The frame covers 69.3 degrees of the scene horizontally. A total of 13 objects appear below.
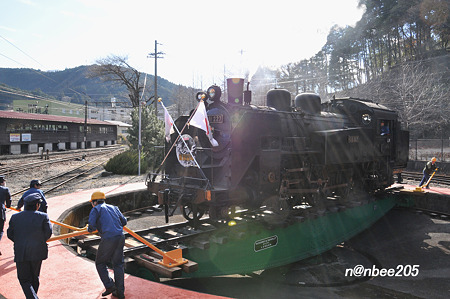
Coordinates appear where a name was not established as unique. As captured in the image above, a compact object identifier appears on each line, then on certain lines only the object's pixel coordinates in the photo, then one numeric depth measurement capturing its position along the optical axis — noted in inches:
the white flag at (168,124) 329.4
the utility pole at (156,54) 1225.8
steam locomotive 306.0
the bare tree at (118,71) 1551.4
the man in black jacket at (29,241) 169.9
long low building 1293.1
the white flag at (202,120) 297.7
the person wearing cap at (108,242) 182.3
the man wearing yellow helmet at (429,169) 573.3
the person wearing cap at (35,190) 245.4
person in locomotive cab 489.1
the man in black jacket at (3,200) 259.3
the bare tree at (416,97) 1043.2
